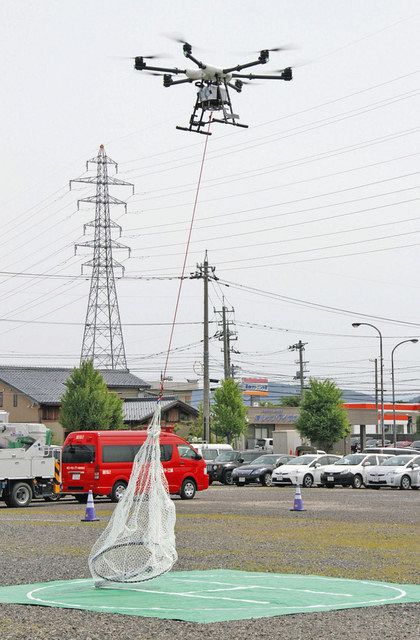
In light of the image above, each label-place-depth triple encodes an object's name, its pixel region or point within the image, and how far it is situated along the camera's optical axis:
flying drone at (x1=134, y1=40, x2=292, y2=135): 19.44
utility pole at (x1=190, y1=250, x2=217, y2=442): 60.09
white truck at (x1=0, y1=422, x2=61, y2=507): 34.47
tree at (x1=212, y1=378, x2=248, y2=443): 79.38
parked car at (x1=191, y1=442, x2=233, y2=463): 53.62
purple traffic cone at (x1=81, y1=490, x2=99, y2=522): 26.97
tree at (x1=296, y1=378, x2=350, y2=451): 80.06
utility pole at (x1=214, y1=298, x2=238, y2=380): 78.05
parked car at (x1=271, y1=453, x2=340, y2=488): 47.50
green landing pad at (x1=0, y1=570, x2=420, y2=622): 12.12
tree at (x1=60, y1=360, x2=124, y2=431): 72.94
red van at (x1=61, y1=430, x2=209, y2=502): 35.88
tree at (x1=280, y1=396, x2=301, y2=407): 147.11
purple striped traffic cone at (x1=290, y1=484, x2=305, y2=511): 30.62
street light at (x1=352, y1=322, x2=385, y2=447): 75.19
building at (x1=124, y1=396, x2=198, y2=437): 82.96
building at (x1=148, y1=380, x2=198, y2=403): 124.38
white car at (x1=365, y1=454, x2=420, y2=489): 46.03
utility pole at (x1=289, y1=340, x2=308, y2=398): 98.62
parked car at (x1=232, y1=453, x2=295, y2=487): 49.67
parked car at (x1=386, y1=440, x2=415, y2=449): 103.82
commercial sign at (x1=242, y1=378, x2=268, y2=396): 188.88
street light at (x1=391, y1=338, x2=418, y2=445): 76.56
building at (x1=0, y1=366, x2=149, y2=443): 83.50
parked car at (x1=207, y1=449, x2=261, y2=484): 52.44
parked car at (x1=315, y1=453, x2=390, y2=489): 47.38
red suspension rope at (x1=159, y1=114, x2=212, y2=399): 14.96
